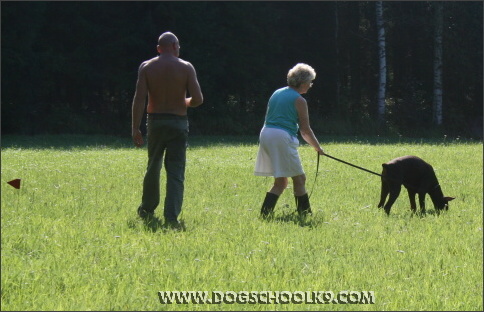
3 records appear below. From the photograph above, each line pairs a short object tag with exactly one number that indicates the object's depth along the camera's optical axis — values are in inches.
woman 682.8
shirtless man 649.0
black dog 735.7
